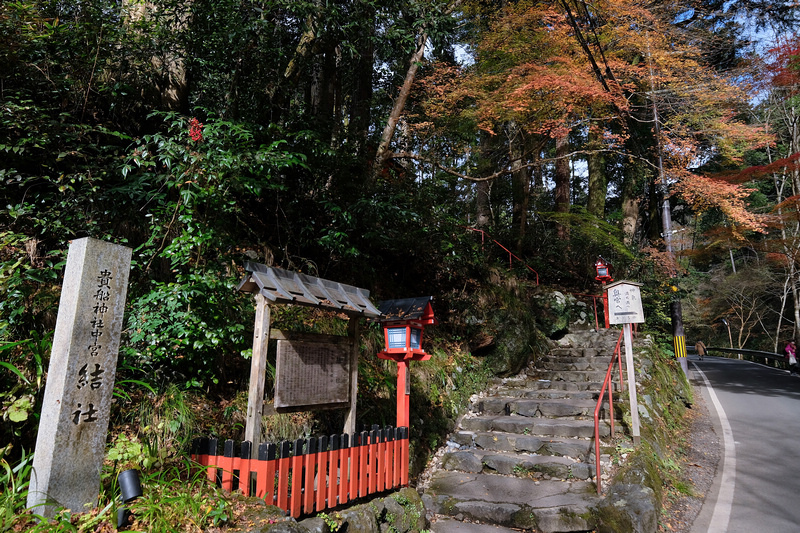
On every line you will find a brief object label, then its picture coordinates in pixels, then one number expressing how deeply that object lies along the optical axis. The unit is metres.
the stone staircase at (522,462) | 5.36
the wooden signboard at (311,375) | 4.25
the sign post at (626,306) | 7.37
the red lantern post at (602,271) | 14.03
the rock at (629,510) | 4.93
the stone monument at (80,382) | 2.91
